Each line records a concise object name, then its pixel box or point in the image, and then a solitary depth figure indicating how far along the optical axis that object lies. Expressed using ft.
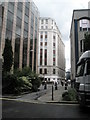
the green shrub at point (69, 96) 40.78
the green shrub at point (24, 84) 58.30
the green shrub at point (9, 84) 55.98
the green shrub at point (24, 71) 69.49
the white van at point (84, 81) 25.50
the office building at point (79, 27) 87.89
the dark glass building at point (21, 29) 101.65
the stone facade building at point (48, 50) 271.90
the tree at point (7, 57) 74.38
